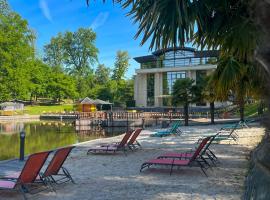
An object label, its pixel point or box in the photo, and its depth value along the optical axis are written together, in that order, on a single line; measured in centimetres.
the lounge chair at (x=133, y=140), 713
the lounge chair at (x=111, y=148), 671
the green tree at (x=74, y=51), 4631
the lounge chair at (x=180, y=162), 456
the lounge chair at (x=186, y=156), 502
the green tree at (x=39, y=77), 3506
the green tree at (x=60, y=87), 3784
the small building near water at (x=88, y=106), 2723
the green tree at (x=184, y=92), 1488
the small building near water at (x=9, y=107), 2968
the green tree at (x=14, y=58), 2891
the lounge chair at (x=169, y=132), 1069
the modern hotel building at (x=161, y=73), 3470
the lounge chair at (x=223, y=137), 810
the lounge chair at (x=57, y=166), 384
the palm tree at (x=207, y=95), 1385
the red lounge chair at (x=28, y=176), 338
